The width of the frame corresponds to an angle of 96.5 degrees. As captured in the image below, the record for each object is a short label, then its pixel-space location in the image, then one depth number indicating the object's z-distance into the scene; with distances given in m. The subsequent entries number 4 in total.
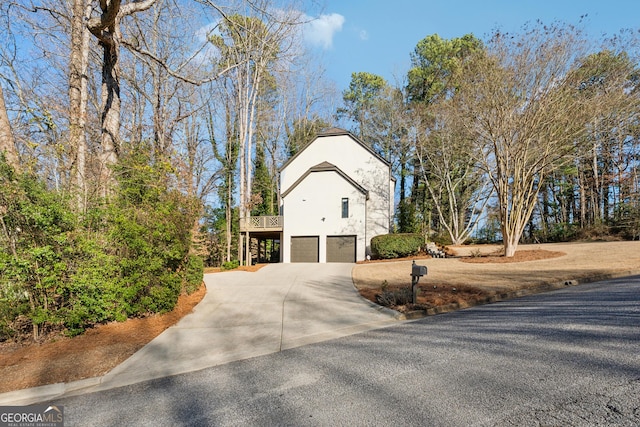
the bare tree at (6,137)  5.06
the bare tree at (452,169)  17.50
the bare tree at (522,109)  10.41
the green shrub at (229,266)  14.81
